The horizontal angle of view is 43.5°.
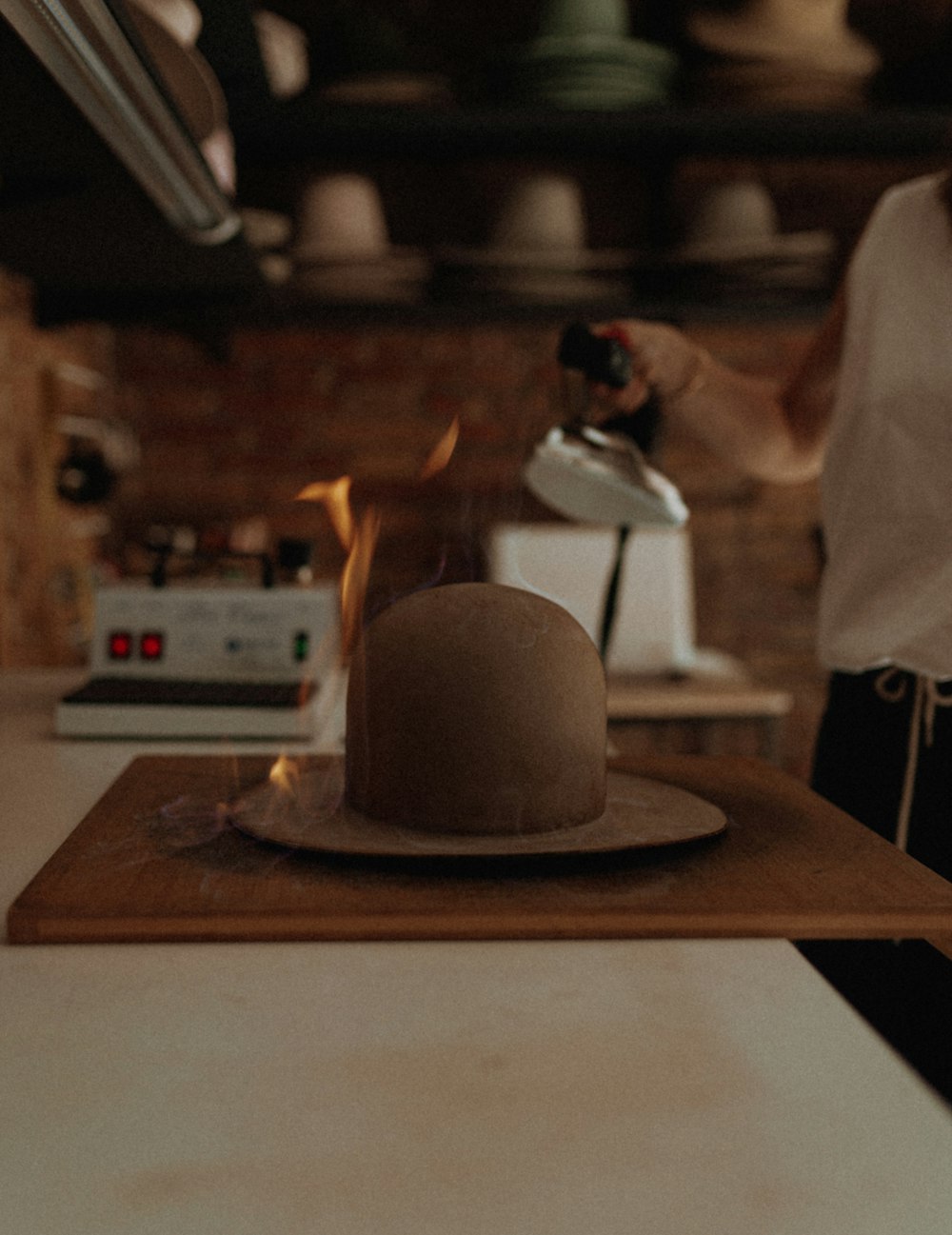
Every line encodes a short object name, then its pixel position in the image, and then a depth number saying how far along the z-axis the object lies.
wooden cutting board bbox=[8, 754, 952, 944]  0.64
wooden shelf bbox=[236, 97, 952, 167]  2.28
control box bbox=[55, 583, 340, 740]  1.46
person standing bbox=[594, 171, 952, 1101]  1.11
